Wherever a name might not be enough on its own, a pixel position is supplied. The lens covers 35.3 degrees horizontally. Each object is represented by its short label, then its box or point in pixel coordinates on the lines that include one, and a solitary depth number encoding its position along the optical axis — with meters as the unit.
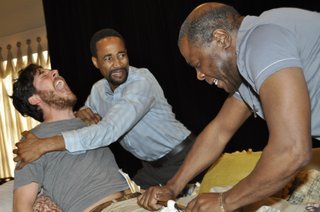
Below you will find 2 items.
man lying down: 2.19
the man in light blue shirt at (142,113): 2.69
